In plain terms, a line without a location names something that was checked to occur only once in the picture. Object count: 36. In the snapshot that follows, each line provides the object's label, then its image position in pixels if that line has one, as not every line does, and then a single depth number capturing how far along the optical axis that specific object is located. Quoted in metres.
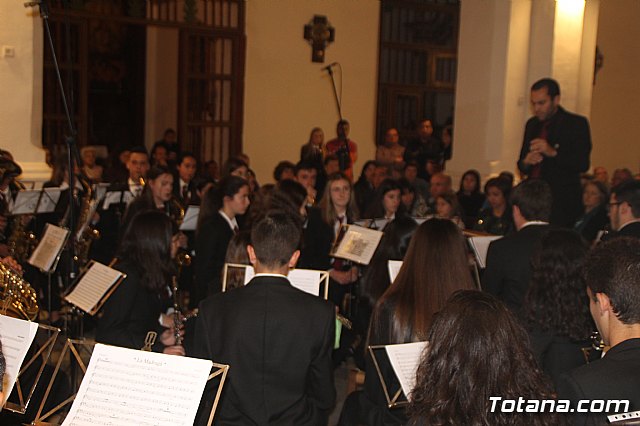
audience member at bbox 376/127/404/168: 11.13
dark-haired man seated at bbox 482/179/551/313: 4.54
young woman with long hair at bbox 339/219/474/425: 3.55
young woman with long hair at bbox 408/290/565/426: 2.12
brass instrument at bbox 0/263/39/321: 3.76
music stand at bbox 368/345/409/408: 3.28
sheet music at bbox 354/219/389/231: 6.81
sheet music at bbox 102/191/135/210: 7.52
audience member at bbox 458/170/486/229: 9.55
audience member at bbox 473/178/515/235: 7.44
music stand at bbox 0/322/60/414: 3.01
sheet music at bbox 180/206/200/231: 7.07
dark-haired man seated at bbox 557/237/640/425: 2.19
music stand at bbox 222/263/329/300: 4.44
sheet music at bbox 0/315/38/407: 2.91
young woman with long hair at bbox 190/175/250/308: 5.96
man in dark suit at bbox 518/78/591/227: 6.24
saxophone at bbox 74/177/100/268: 6.65
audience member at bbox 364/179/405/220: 7.29
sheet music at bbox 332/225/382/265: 5.99
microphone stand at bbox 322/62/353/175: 11.07
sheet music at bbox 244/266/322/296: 4.30
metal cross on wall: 12.88
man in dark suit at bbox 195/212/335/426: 3.24
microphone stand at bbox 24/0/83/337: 5.73
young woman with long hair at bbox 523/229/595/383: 3.77
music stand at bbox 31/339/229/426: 2.67
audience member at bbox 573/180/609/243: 7.15
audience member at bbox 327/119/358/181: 11.23
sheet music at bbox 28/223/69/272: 5.74
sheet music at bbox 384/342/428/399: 3.10
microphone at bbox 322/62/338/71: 13.07
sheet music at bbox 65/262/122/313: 4.39
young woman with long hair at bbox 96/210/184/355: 4.33
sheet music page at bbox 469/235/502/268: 5.79
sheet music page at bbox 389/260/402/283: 4.72
